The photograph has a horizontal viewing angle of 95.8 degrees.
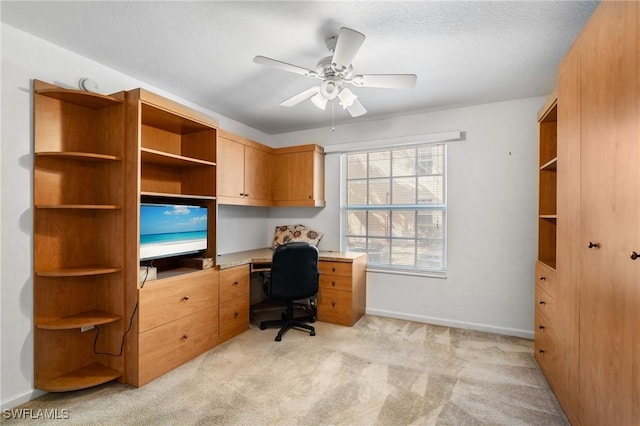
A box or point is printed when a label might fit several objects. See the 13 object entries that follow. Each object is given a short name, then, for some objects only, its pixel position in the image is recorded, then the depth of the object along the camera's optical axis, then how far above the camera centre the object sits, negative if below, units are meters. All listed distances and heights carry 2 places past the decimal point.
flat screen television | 2.31 -0.16
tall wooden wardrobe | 1.13 -0.03
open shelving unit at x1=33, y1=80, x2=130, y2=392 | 2.04 -0.21
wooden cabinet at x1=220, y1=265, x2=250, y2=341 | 2.89 -0.93
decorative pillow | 4.04 -0.30
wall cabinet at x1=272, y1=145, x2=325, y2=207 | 3.84 +0.51
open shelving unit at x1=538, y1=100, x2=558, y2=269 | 2.54 +0.21
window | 3.47 +0.09
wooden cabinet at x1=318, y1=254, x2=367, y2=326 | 3.33 -0.91
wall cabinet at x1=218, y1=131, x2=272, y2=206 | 3.14 +0.50
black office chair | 2.94 -0.63
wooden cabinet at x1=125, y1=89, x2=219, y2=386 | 2.16 -0.24
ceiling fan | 1.72 +0.98
